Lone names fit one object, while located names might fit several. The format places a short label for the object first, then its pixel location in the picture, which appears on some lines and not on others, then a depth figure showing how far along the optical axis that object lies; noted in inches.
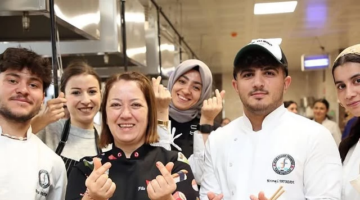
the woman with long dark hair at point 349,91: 62.0
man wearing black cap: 57.8
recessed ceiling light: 219.5
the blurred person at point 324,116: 224.2
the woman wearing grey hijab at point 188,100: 90.5
